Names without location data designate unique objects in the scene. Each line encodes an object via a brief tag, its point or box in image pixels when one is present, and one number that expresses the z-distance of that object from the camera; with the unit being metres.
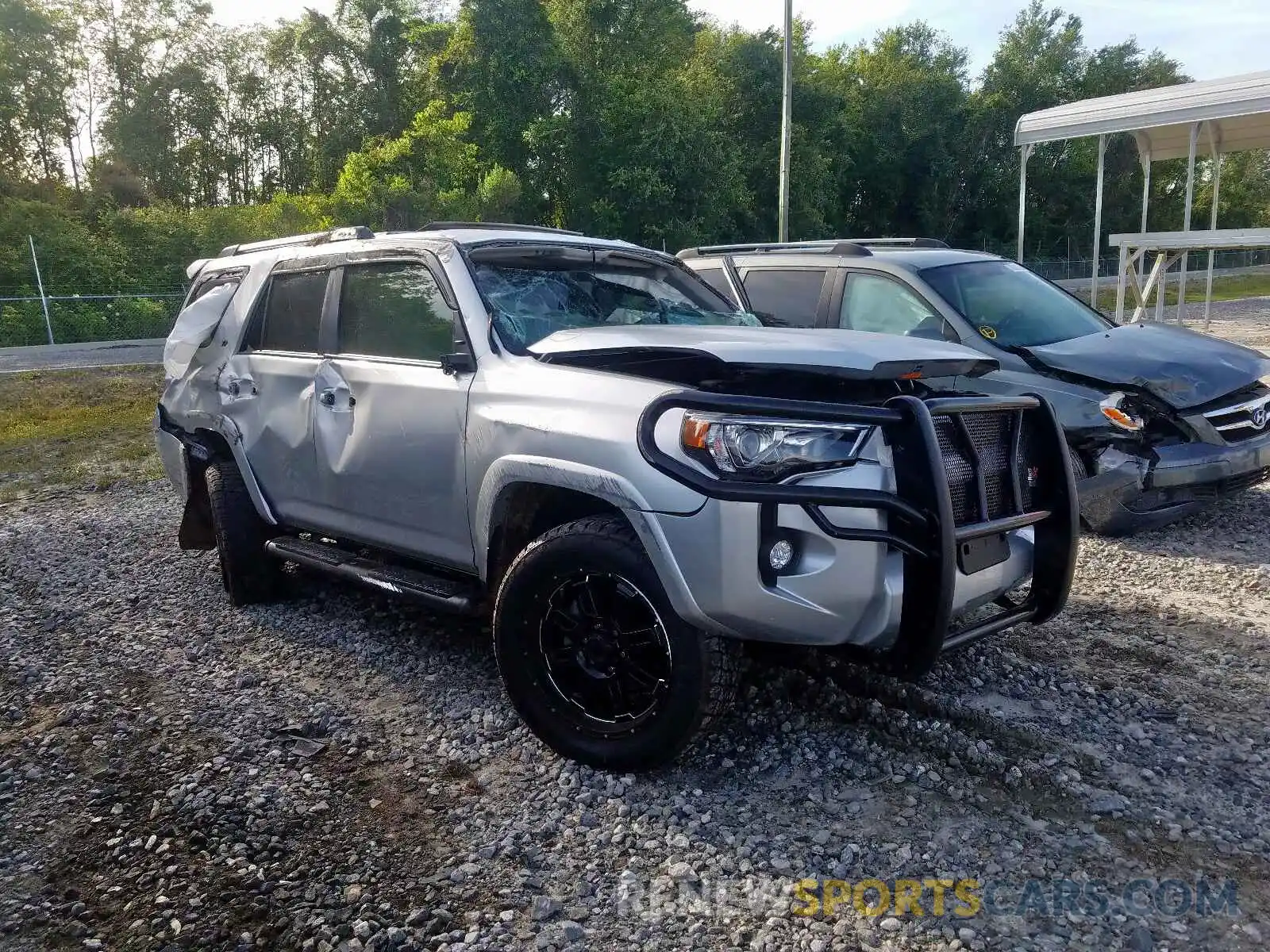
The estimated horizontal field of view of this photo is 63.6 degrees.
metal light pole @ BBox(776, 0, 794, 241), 22.14
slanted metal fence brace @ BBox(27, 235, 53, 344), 25.62
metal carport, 12.36
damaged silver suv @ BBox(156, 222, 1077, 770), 3.08
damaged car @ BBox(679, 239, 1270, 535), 5.98
